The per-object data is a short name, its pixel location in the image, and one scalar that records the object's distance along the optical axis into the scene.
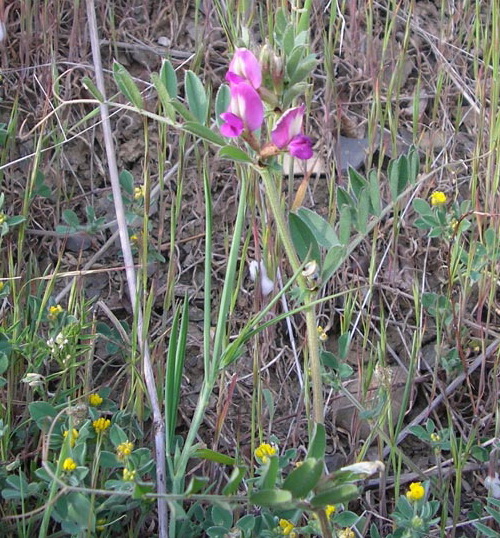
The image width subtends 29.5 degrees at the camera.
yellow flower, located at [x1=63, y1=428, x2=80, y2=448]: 0.39
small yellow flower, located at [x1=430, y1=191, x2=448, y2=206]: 0.51
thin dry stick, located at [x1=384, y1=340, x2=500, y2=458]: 0.49
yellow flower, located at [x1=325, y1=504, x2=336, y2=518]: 0.41
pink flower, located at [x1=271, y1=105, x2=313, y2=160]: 0.33
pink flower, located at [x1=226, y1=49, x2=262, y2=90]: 0.33
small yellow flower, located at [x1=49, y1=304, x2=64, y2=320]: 0.45
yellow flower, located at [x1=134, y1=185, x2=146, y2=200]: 0.52
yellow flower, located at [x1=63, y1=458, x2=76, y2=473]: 0.38
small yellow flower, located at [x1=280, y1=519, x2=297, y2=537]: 0.40
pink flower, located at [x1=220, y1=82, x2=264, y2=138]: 0.33
